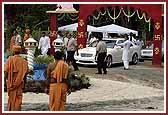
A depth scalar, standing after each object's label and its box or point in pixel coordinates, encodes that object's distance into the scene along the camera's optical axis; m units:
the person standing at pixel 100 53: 14.79
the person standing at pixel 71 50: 15.44
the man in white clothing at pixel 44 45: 16.53
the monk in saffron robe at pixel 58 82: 9.48
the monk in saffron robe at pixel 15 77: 9.57
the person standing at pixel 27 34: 15.45
